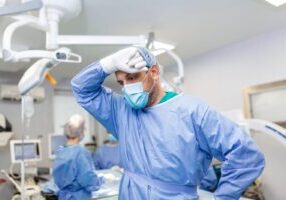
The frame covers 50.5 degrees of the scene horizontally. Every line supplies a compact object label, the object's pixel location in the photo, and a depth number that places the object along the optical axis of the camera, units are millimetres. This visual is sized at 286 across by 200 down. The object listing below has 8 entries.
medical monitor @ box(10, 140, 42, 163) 3451
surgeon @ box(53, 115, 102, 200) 2525
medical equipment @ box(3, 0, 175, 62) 1975
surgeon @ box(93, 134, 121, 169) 4875
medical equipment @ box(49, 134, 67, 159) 4180
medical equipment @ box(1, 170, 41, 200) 2869
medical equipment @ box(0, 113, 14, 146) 4207
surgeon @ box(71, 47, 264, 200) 1281
